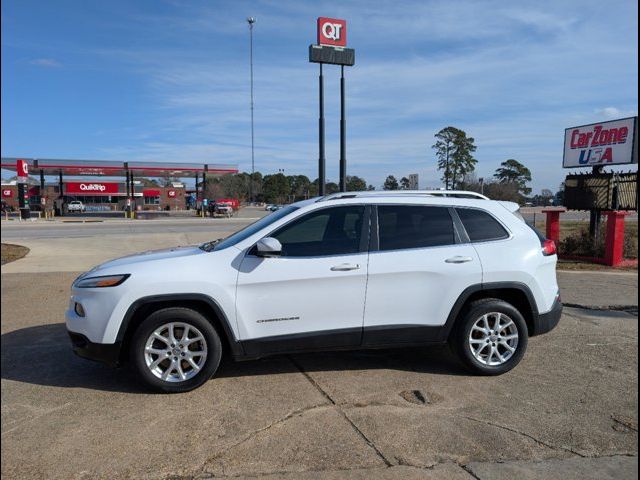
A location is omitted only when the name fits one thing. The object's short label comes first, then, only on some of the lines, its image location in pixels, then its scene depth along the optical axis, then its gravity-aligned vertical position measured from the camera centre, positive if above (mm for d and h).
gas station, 48531 +1217
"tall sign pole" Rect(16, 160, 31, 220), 30762 -397
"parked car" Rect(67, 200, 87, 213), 62822 -1451
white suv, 4293 -828
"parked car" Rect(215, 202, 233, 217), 54344 -1422
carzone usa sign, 12943 +1434
